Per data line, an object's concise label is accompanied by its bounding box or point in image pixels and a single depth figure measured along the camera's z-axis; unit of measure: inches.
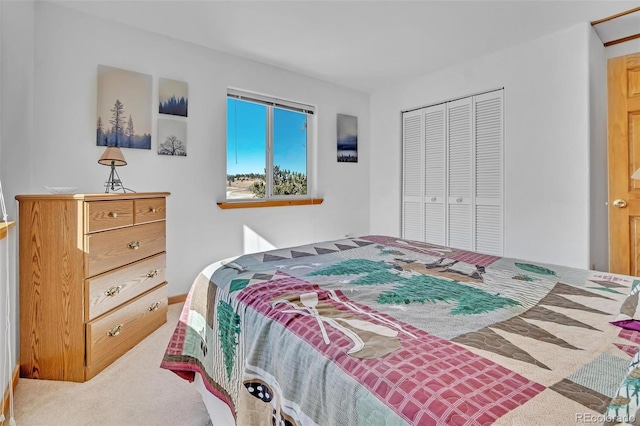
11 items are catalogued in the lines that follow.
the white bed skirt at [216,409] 50.4
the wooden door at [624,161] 108.7
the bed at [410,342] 24.6
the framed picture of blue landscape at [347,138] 175.9
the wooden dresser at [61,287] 75.7
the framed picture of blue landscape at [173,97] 117.3
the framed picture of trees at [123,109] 105.6
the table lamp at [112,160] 91.8
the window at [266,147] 141.1
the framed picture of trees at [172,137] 117.6
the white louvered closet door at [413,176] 166.4
